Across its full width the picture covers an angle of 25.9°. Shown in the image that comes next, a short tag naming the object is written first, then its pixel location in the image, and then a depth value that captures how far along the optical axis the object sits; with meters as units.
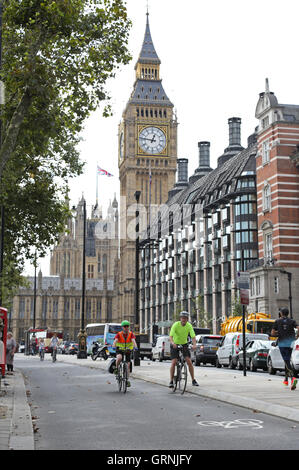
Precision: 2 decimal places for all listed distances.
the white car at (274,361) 23.54
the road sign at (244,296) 20.44
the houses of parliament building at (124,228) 124.12
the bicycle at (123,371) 15.05
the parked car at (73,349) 75.80
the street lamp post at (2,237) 23.55
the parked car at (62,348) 83.38
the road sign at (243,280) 20.81
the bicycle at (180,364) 14.71
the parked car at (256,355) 27.78
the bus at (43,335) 84.49
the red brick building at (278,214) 55.38
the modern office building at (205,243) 66.69
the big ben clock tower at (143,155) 123.38
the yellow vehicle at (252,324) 39.47
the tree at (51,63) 14.51
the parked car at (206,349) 34.88
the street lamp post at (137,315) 29.98
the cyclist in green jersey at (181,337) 14.65
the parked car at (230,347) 29.56
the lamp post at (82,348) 45.86
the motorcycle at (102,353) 43.34
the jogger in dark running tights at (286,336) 14.51
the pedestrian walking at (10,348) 23.41
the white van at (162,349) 42.41
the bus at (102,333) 55.78
